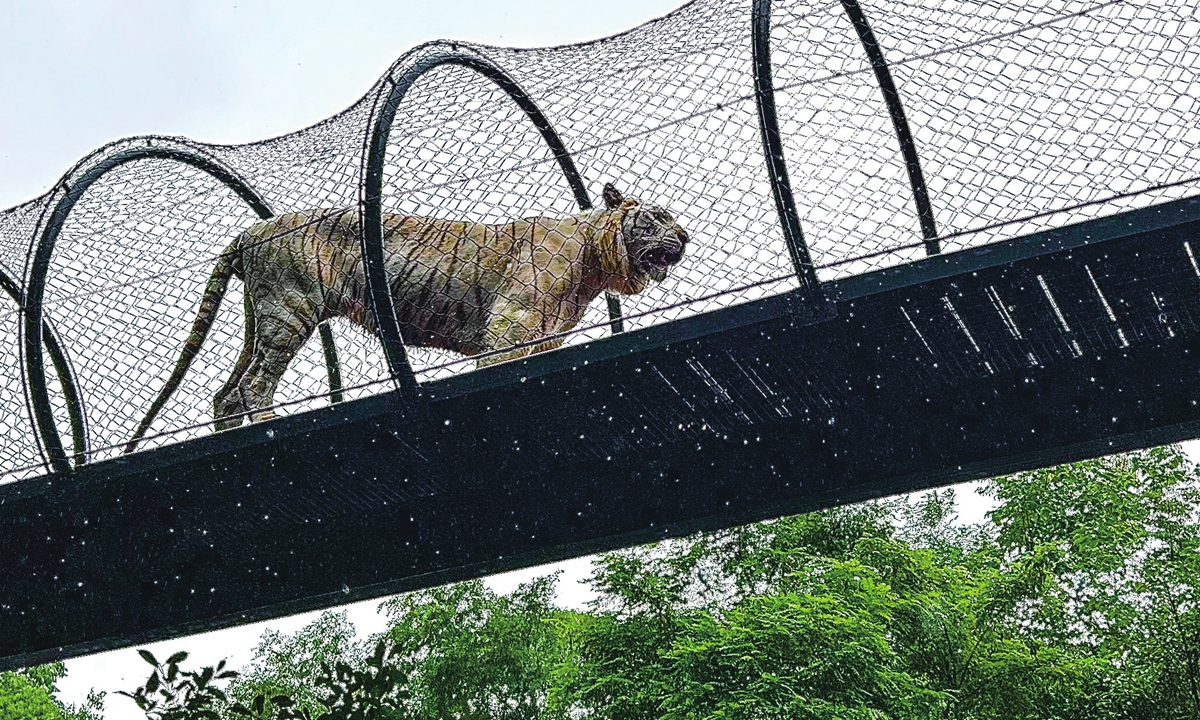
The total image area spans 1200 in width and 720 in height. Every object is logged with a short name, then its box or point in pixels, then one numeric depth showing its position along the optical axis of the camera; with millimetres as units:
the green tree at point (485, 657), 18828
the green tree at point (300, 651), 22328
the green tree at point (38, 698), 22453
